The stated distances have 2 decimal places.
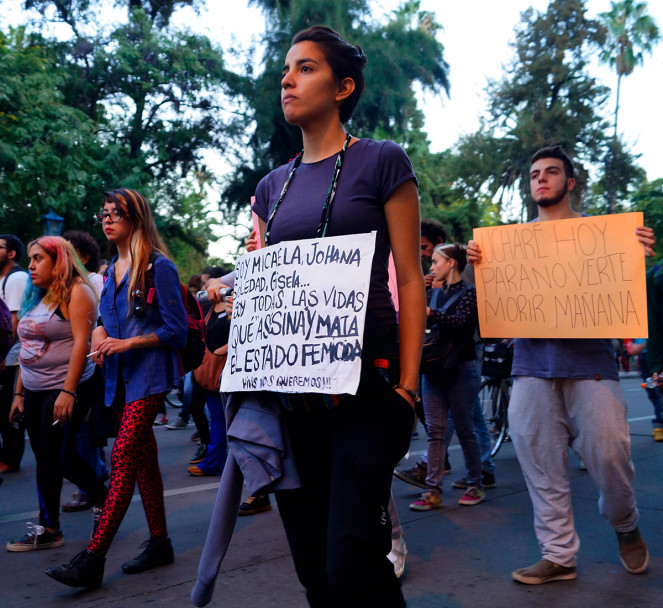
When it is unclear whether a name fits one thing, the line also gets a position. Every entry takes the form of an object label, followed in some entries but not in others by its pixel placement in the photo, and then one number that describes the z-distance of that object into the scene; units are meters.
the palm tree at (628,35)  39.88
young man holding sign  3.45
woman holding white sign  2.01
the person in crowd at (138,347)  3.80
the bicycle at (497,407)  7.39
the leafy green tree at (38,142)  15.94
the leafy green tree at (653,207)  25.41
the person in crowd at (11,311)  6.79
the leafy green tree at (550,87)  35.66
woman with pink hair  4.24
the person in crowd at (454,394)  5.17
